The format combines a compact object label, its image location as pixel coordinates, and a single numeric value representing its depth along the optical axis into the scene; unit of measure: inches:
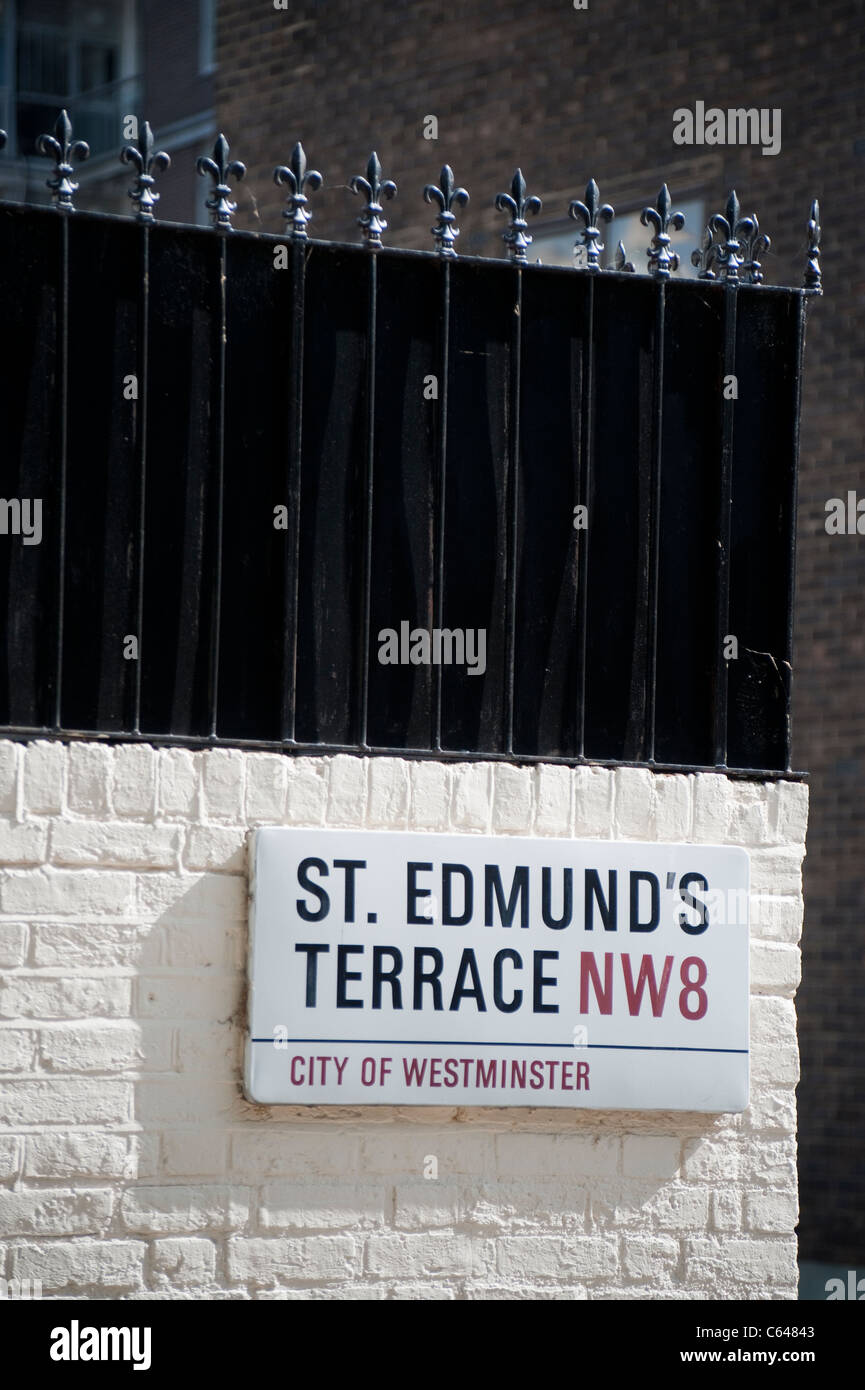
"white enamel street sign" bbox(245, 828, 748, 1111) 348.8
